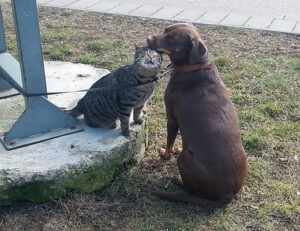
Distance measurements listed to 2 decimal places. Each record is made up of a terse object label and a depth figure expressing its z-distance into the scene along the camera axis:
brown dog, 3.49
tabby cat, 3.62
